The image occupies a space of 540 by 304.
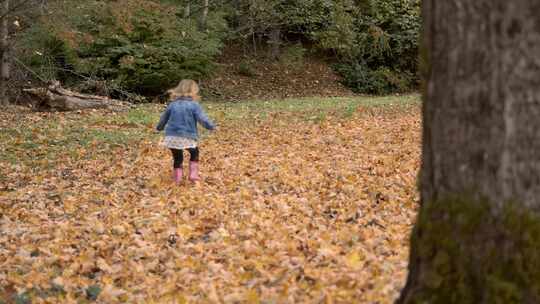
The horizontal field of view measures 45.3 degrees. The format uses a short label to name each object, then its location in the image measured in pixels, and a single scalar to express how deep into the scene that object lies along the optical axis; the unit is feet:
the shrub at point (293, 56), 94.58
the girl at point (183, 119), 27.63
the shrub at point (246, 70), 93.50
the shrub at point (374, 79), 96.73
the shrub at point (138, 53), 67.41
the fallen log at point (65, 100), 58.39
